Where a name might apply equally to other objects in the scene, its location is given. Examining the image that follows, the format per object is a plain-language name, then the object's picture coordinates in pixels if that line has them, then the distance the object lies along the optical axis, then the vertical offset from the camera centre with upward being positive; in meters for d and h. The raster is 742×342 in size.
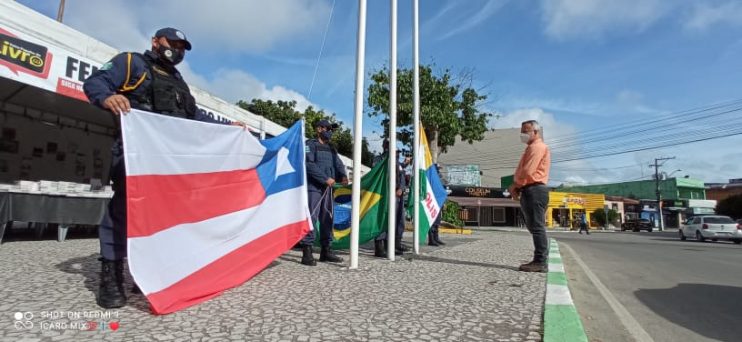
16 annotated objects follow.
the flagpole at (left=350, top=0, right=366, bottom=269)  4.66 +0.94
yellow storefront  44.19 +1.77
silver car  20.61 -0.12
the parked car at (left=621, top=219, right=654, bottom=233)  39.17 -0.02
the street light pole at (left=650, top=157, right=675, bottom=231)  49.18 +3.88
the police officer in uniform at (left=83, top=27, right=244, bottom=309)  2.81 +0.84
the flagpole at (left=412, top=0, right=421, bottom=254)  6.18 +1.41
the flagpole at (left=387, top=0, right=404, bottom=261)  5.38 +1.13
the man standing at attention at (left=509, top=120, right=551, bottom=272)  4.90 +0.39
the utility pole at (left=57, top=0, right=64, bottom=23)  23.97 +11.17
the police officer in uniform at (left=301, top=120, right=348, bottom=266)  5.11 +0.44
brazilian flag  5.95 +0.11
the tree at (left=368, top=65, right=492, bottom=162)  17.09 +4.60
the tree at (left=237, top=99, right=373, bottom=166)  33.16 +7.92
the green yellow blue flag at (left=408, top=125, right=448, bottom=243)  6.77 +0.48
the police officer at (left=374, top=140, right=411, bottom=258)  6.03 +0.03
